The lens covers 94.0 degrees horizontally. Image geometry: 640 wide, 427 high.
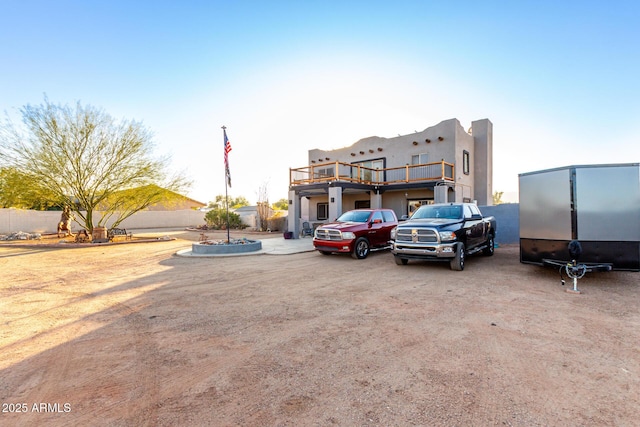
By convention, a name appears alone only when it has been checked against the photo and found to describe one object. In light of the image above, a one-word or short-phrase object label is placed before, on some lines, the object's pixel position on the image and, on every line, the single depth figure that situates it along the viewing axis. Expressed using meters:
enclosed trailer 6.59
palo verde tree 16.16
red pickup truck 10.92
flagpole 13.65
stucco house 17.89
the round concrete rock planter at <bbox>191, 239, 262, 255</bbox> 12.38
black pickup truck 8.47
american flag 13.63
